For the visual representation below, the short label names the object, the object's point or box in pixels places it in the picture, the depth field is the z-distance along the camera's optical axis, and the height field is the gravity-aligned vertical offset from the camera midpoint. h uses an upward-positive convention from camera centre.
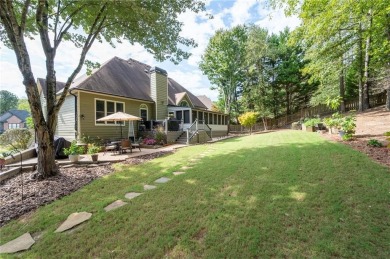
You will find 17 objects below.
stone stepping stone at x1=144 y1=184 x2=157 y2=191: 4.29 -1.37
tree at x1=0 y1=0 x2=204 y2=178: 5.16 +3.29
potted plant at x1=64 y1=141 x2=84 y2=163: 7.36 -0.97
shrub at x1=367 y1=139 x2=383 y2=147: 6.57 -0.70
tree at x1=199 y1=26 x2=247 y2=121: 25.84 +8.78
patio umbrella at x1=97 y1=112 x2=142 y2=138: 9.87 +0.43
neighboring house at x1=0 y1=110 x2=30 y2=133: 45.34 +2.10
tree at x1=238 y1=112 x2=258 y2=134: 21.22 +0.68
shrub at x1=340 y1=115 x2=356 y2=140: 8.31 -0.18
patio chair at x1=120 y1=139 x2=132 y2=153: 9.49 -0.91
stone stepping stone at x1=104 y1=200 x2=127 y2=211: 3.46 -1.42
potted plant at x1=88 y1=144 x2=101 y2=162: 7.48 -1.10
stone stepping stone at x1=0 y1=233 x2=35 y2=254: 2.55 -1.58
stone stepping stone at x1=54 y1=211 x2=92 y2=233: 2.94 -1.48
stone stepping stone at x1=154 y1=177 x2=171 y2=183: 4.79 -1.34
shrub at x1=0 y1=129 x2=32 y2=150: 11.65 -0.59
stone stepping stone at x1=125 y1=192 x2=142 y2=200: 3.89 -1.40
